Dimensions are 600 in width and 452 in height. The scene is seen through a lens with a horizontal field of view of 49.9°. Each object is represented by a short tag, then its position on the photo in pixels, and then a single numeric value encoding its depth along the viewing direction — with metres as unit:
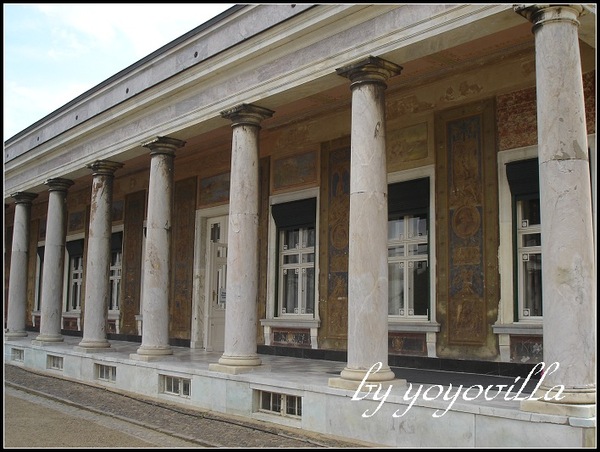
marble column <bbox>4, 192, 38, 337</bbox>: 17.23
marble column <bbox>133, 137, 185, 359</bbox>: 11.48
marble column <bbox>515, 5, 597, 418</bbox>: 5.75
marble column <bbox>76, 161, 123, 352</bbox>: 13.34
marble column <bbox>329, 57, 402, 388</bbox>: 7.68
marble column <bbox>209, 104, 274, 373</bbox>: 9.59
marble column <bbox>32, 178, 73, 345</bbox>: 15.11
